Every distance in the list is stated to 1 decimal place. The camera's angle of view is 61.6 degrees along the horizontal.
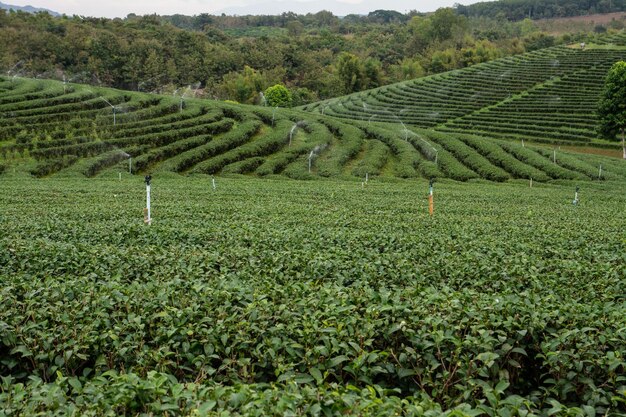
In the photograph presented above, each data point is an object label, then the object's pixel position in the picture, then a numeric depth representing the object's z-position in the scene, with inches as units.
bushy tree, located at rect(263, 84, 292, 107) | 3272.6
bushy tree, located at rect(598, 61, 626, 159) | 1881.2
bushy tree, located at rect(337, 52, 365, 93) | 3986.2
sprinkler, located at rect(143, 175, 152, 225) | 475.9
